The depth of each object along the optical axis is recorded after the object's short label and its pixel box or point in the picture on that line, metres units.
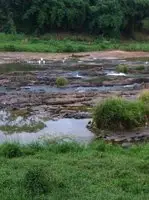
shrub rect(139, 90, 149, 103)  22.35
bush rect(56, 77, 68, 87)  33.84
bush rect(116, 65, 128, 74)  40.92
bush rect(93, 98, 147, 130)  19.55
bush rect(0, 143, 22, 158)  14.67
